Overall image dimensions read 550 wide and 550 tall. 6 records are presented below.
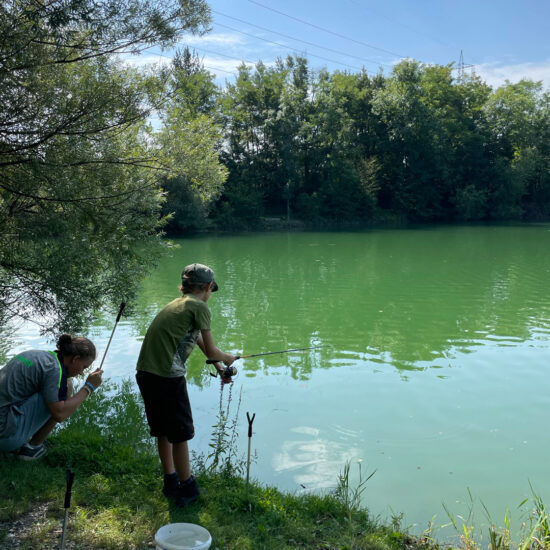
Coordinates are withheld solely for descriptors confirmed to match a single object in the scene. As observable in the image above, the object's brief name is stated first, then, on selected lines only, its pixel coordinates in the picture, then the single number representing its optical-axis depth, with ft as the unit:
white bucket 8.68
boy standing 11.01
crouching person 11.60
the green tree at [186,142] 19.97
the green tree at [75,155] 15.44
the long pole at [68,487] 7.18
